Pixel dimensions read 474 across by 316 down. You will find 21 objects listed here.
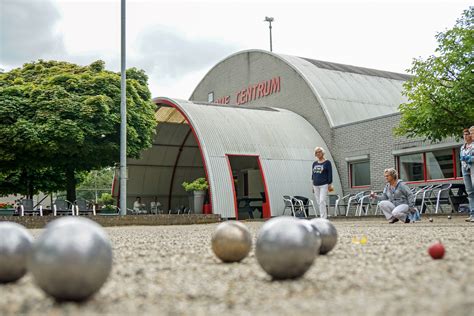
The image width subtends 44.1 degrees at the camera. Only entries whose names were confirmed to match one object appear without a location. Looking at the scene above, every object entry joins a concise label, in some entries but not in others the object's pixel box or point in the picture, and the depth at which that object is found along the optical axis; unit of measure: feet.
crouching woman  44.39
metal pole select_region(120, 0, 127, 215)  68.18
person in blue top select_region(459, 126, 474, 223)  40.52
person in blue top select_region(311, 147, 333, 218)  45.32
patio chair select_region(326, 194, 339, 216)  82.99
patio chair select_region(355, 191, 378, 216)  75.00
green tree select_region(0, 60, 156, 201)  76.95
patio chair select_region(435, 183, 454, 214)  59.54
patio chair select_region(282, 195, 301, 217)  78.15
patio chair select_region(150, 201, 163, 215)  117.50
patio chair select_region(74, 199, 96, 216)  79.92
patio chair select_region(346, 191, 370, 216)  75.25
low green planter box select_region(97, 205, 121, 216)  83.51
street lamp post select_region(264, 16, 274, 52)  147.02
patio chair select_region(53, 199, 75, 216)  74.53
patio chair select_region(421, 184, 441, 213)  62.75
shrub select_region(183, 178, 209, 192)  87.76
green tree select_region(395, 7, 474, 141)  52.65
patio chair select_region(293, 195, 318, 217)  77.41
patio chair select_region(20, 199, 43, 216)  74.16
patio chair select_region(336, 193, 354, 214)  79.74
